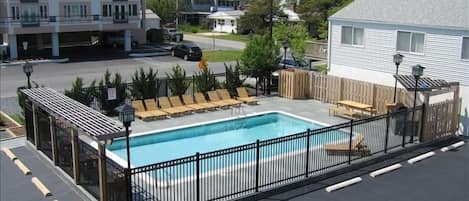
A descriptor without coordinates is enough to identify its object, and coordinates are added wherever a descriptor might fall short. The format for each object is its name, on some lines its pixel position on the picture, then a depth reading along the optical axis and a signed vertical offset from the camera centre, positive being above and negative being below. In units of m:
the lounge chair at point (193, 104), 27.25 -4.31
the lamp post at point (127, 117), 13.85 -2.54
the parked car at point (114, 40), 57.84 -2.13
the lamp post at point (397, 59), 24.88 -1.66
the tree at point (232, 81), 30.25 -3.37
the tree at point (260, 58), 30.89 -2.08
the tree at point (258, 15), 69.12 +0.88
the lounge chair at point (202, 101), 27.75 -4.20
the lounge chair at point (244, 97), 29.16 -4.17
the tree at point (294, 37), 39.59 -1.14
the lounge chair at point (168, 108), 26.37 -4.38
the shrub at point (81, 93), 25.20 -3.48
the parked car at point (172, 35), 65.94 -1.76
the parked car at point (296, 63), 40.38 -3.13
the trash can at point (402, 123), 20.56 -3.93
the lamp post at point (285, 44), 31.06 -1.29
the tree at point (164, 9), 79.19 +1.74
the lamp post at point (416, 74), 20.70 -1.97
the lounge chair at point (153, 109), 25.91 -4.36
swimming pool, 21.42 -5.14
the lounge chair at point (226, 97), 28.58 -4.10
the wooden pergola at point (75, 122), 14.16 -2.90
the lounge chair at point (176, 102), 27.21 -4.19
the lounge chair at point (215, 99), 28.23 -4.18
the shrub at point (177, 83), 28.34 -3.32
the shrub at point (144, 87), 27.23 -3.39
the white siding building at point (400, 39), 24.61 -0.80
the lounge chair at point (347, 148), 19.17 -4.52
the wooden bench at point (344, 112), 26.11 -4.39
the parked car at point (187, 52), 48.78 -2.87
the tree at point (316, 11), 64.25 +1.38
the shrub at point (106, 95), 26.22 -3.67
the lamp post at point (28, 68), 21.45 -1.97
